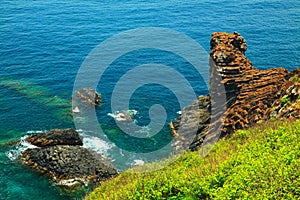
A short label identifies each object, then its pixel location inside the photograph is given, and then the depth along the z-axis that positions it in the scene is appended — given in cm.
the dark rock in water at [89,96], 6709
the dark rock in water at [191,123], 5541
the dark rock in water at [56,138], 5269
